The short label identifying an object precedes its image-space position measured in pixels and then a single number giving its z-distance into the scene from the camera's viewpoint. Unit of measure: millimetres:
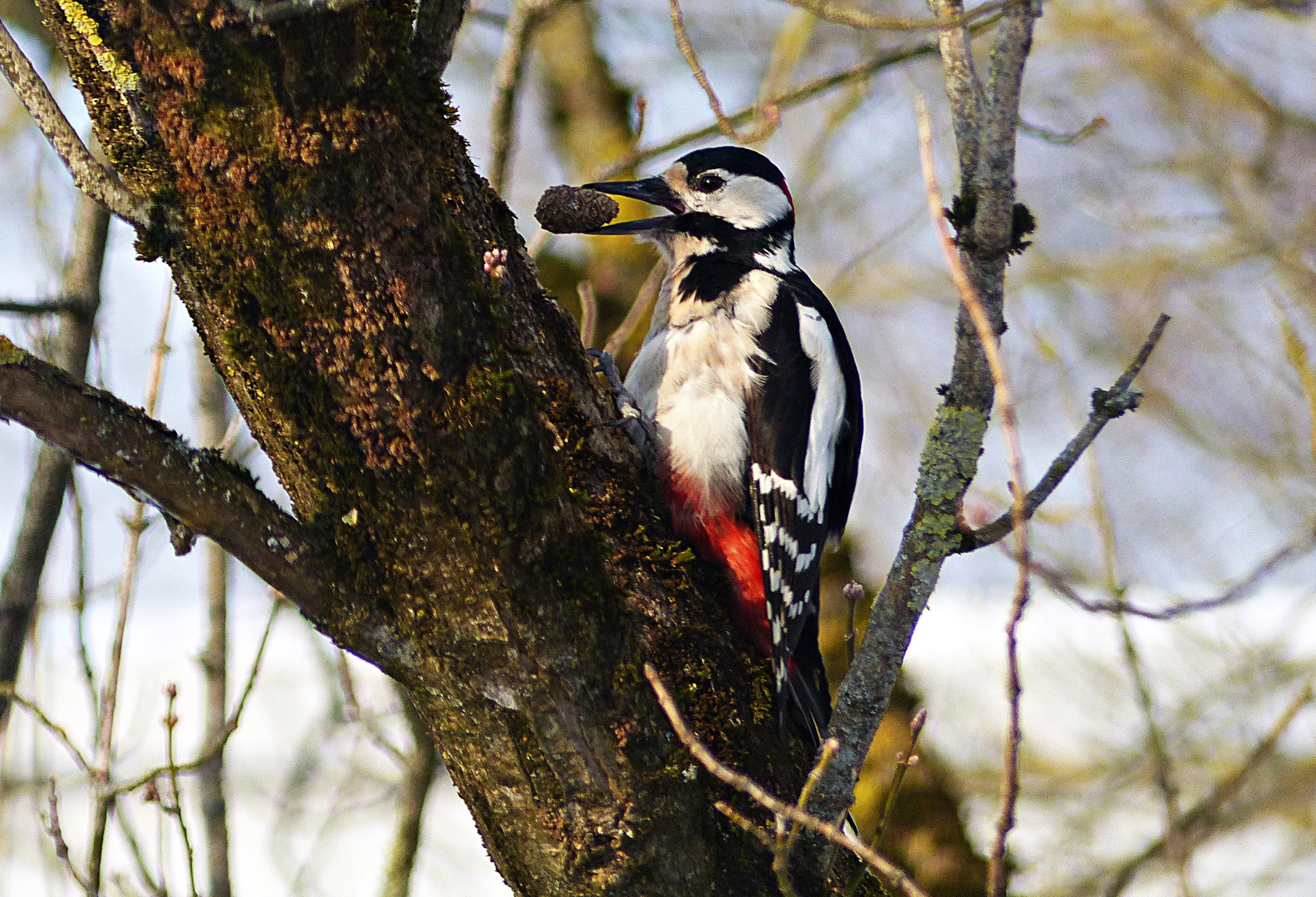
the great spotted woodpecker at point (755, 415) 6837
